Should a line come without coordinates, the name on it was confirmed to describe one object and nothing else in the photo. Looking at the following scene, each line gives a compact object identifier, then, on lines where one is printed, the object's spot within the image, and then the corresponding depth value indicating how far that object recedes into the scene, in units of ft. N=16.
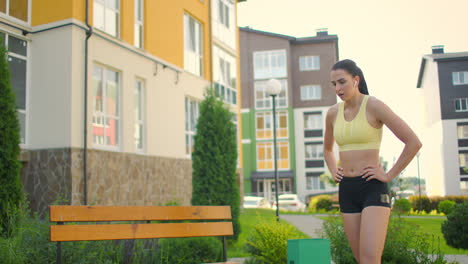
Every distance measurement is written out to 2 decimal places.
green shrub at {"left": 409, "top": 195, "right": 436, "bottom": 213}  78.84
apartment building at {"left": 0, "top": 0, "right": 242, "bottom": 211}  36.50
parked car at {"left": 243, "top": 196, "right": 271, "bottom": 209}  109.19
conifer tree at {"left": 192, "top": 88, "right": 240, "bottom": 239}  36.50
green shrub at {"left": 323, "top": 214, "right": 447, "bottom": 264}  19.22
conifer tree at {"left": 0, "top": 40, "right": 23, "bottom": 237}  23.57
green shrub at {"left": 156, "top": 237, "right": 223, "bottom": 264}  23.62
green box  11.95
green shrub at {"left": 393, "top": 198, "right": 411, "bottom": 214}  73.04
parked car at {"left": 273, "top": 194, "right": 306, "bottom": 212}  107.76
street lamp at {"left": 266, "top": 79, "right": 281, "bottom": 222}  41.04
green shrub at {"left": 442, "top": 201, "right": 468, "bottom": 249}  30.63
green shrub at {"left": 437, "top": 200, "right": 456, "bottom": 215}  65.72
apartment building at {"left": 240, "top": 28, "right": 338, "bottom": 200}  148.36
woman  10.18
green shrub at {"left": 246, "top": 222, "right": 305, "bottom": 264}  21.12
